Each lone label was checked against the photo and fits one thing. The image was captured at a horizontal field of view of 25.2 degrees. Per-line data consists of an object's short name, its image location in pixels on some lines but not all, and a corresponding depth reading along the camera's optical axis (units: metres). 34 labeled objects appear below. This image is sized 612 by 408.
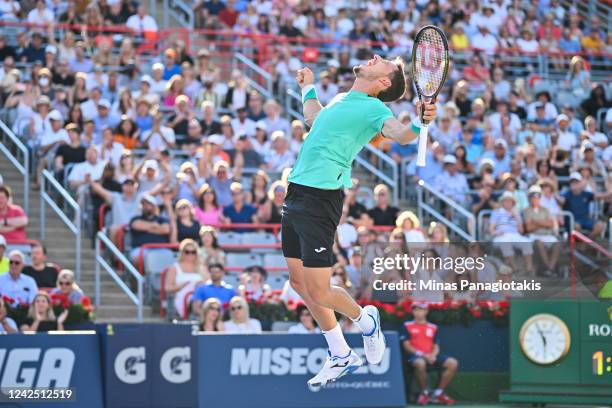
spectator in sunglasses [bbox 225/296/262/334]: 15.36
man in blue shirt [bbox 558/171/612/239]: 20.61
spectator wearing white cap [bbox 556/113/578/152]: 22.47
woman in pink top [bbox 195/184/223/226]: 18.02
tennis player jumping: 10.12
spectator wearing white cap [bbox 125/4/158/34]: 22.83
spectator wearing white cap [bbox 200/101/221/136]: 20.14
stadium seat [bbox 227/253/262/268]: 17.73
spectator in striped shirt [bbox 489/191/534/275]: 18.70
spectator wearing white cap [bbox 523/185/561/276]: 19.12
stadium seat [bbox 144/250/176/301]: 17.08
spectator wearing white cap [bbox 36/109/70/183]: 18.66
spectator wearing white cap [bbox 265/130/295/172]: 19.77
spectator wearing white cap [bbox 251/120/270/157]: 20.20
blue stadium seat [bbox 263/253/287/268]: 17.94
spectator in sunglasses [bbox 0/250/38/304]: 15.39
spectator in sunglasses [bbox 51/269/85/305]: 15.54
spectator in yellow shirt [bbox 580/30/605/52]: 27.31
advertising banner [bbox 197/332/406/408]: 13.41
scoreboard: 14.05
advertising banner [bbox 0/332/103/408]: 12.33
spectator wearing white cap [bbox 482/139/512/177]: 21.20
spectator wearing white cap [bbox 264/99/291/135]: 20.84
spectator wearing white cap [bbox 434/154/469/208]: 20.27
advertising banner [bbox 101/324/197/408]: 12.61
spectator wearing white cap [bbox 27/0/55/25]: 22.05
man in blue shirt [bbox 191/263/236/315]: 15.97
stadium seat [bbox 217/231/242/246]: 18.09
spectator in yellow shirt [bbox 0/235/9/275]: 15.94
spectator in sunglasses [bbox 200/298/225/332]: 15.16
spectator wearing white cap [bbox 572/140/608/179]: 21.69
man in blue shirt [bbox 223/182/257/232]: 18.29
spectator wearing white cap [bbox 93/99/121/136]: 19.55
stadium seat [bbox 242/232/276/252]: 18.16
